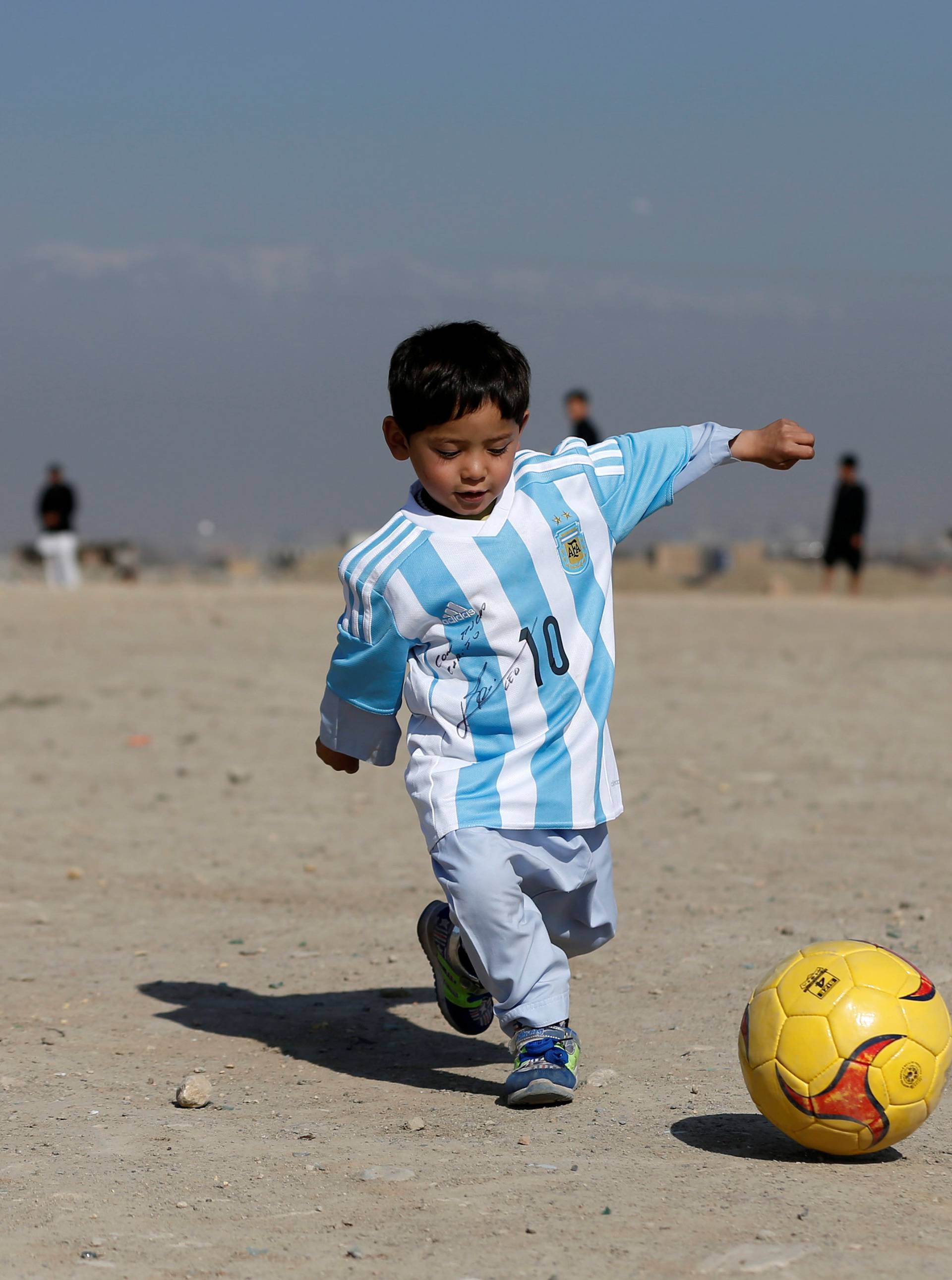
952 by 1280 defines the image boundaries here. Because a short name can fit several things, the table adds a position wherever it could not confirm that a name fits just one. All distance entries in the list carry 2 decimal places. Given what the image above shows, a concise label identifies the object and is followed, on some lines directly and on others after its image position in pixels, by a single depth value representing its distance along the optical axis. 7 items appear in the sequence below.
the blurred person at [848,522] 39.47
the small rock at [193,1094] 7.30
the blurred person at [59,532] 39.59
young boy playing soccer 7.19
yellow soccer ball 6.17
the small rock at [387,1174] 6.04
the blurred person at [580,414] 29.94
